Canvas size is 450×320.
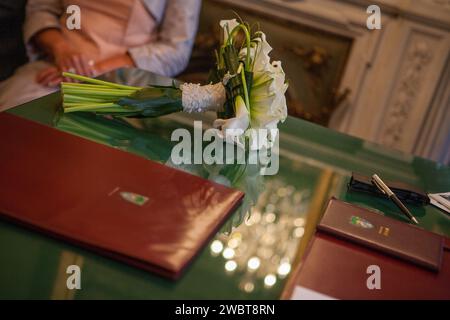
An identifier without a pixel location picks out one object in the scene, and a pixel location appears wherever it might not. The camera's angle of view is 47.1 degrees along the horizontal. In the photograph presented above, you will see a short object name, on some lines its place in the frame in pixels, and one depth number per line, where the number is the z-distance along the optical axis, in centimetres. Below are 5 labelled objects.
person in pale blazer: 158
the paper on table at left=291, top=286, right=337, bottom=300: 57
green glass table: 54
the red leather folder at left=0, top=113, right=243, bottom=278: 58
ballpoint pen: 82
